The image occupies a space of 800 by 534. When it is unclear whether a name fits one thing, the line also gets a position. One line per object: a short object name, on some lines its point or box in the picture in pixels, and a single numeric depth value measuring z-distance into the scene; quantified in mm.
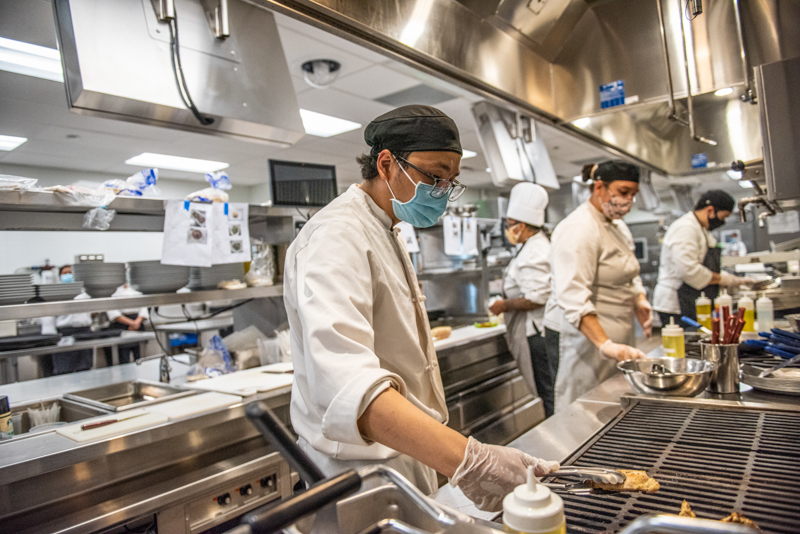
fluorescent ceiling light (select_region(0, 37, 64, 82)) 3480
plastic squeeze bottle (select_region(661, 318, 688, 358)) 1921
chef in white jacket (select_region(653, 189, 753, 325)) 4410
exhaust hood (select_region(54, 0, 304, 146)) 1745
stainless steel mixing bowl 1544
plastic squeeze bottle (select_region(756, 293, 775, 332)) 2646
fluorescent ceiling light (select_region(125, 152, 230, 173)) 6835
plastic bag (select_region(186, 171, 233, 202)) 2506
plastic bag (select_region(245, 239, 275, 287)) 2936
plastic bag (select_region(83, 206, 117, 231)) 2148
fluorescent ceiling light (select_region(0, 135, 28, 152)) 5648
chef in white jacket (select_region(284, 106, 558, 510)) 897
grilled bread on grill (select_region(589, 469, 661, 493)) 928
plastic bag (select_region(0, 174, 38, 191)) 1884
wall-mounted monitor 2857
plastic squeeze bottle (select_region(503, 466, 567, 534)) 563
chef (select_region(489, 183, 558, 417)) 3760
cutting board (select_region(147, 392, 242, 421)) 1958
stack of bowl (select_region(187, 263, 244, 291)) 2605
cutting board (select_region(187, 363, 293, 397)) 2264
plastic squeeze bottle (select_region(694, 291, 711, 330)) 2676
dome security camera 4012
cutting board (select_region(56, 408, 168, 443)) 1725
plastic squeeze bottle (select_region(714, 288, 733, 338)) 2417
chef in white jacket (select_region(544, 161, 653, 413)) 2494
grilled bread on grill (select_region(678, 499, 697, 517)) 773
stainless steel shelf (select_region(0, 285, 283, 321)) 1841
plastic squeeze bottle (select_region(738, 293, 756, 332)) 2680
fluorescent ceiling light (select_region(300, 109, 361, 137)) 5492
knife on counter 1835
